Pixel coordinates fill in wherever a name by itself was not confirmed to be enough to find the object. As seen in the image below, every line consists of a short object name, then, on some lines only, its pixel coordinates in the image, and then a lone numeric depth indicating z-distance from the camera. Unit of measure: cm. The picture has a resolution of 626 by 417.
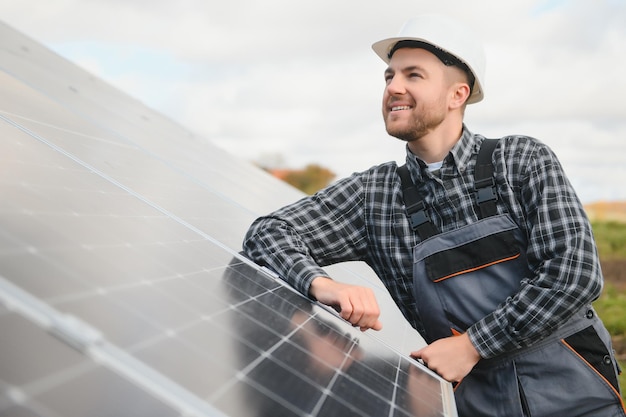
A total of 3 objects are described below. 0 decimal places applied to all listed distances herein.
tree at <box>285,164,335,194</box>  3608
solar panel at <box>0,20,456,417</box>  116
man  249
